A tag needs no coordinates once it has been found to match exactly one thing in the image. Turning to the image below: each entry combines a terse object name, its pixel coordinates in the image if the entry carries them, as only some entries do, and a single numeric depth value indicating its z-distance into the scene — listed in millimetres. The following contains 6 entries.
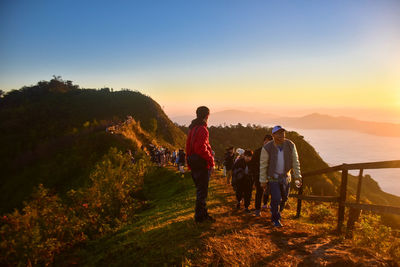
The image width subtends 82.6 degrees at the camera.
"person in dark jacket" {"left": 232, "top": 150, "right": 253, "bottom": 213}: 6930
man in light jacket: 5234
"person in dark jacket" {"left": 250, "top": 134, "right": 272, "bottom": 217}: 6448
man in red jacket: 5066
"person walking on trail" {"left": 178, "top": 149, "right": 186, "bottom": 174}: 15195
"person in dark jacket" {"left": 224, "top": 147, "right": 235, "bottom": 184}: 11469
